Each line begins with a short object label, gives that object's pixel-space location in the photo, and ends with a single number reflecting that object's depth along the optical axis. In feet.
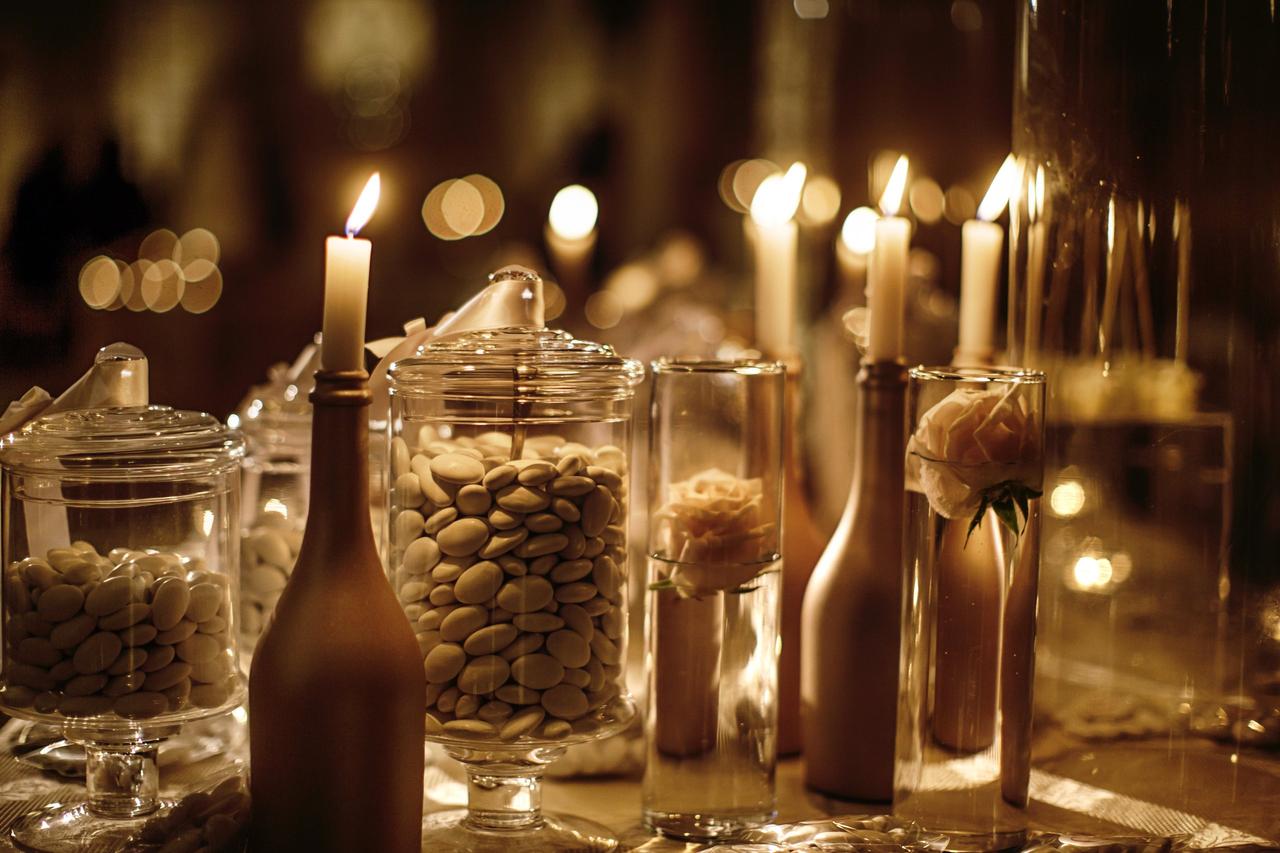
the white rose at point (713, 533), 2.44
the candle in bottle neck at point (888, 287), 2.73
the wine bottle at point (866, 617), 2.70
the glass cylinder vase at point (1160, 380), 2.53
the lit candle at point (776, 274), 3.17
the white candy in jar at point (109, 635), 2.23
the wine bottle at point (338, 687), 2.07
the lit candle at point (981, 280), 3.19
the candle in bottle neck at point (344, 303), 2.13
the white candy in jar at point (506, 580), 2.26
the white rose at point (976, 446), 2.23
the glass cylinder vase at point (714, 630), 2.52
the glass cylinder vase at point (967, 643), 2.30
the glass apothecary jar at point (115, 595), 2.24
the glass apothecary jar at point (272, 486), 2.95
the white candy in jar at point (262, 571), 2.95
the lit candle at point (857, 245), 5.24
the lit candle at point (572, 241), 5.84
